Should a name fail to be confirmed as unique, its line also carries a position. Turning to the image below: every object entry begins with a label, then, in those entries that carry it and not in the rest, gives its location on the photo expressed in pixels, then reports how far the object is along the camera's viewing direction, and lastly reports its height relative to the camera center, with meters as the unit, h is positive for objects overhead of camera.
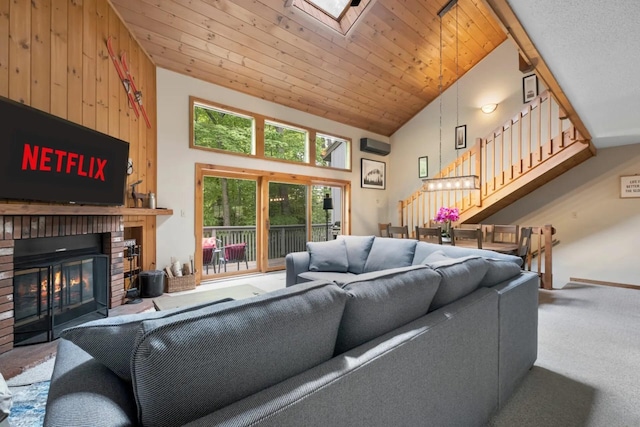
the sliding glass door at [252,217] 4.73 +0.02
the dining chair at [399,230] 5.04 -0.22
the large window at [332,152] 6.20 +1.44
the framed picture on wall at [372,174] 6.85 +1.02
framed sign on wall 4.62 +0.46
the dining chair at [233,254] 4.99 -0.60
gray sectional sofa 0.66 -0.42
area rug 1.52 -1.03
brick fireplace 2.20 -0.14
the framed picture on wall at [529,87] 5.53 +2.39
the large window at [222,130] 4.57 +1.42
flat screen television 2.07 +0.49
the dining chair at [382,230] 6.66 -0.30
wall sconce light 5.99 +2.18
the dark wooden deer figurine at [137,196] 3.60 +0.28
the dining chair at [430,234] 4.04 -0.23
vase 4.38 -0.26
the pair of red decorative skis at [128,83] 3.29 +1.59
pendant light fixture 3.77 +0.45
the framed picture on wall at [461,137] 6.38 +1.71
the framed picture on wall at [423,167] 6.84 +1.15
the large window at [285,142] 5.35 +1.42
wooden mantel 2.13 +0.09
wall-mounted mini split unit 6.75 +1.64
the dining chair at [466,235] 3.76 -0.23
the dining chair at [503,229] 4.16 -0.18
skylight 4.21 +3.03
